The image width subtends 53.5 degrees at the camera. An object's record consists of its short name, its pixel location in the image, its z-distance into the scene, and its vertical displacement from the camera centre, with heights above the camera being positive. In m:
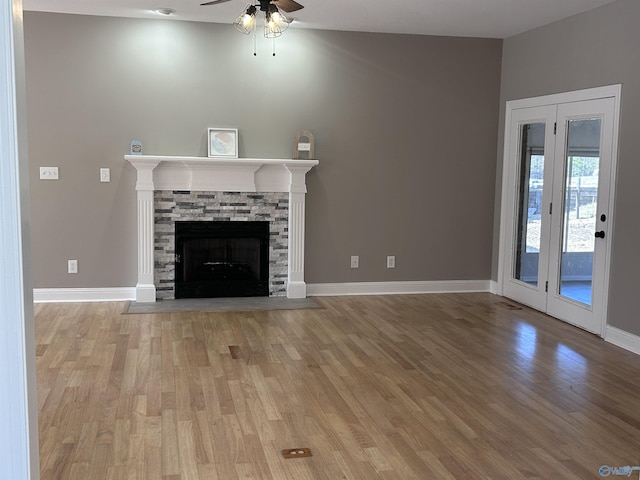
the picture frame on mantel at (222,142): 6.14 +0.37
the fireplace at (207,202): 6.02 -0.21
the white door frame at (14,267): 1.40 -0.21
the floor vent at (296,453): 3.01 -1.29
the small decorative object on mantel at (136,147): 5.97 +0.30
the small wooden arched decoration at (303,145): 6.30 +0.36
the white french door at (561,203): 5.16 -0.16
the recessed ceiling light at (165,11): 5.60 +1.50
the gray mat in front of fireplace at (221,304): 5.85 -1.18
